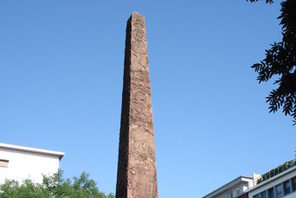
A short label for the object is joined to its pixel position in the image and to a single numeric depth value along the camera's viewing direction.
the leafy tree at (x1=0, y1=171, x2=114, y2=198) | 24.38
